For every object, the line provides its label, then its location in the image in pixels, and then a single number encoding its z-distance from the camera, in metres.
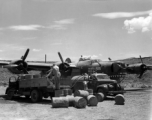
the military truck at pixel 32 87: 14.06
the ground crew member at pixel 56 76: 13.67
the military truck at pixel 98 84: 15.37
